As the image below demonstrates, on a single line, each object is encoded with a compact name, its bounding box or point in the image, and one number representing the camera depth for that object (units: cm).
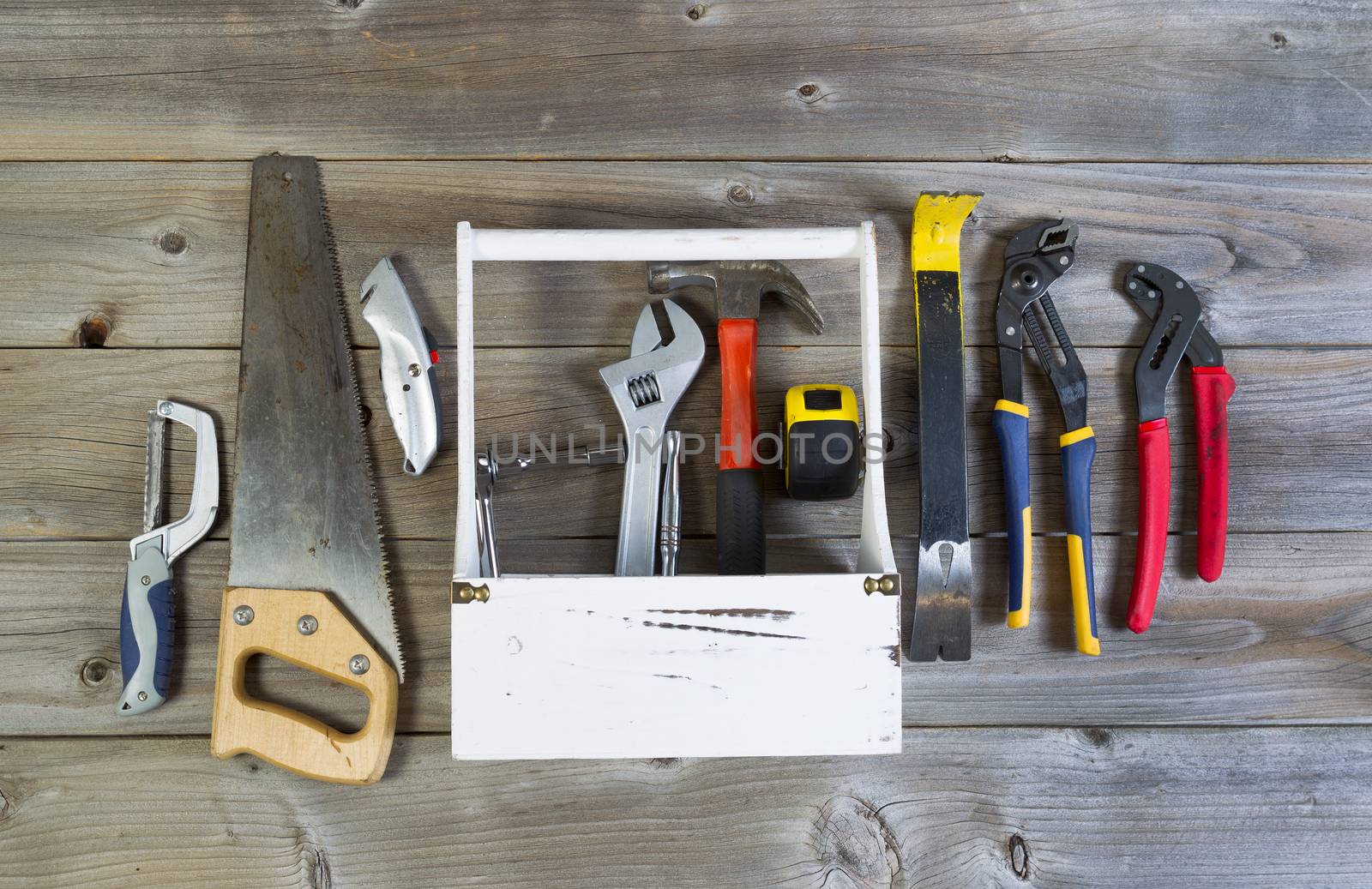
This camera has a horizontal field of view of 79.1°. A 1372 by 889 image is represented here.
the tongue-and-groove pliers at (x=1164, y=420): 84
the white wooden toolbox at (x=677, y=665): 71
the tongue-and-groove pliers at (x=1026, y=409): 82
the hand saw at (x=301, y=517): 82
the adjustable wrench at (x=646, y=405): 79
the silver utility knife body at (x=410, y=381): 84
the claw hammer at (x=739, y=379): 78
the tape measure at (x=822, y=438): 77
